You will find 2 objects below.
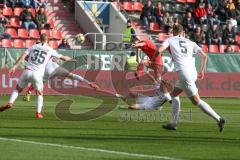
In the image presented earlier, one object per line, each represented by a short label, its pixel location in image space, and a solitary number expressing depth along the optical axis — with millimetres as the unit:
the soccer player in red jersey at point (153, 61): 23672
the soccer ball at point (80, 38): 36775
